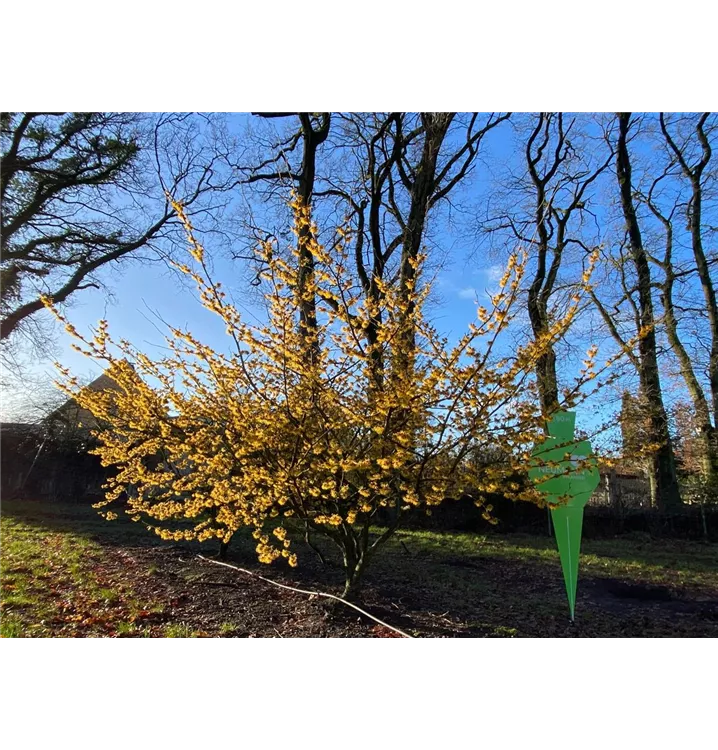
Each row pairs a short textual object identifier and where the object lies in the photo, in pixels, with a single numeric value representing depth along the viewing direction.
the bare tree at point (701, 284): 6.99
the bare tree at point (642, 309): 6.71
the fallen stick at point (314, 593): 2.69
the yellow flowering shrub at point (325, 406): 2.33
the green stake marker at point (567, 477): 2.45
